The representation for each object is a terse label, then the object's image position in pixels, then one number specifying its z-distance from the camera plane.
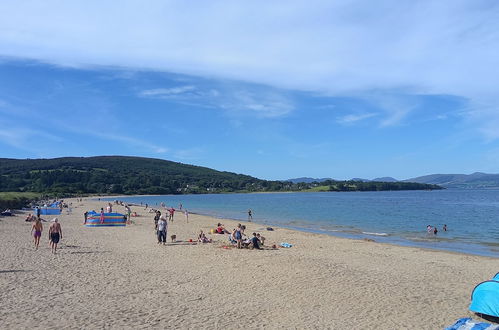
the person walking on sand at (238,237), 18.08
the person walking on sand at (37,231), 16.44
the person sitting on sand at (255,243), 18.06
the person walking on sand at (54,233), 15.70
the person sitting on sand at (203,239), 19.98
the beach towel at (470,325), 7.05
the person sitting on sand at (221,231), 25.08
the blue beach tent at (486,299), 8.26
